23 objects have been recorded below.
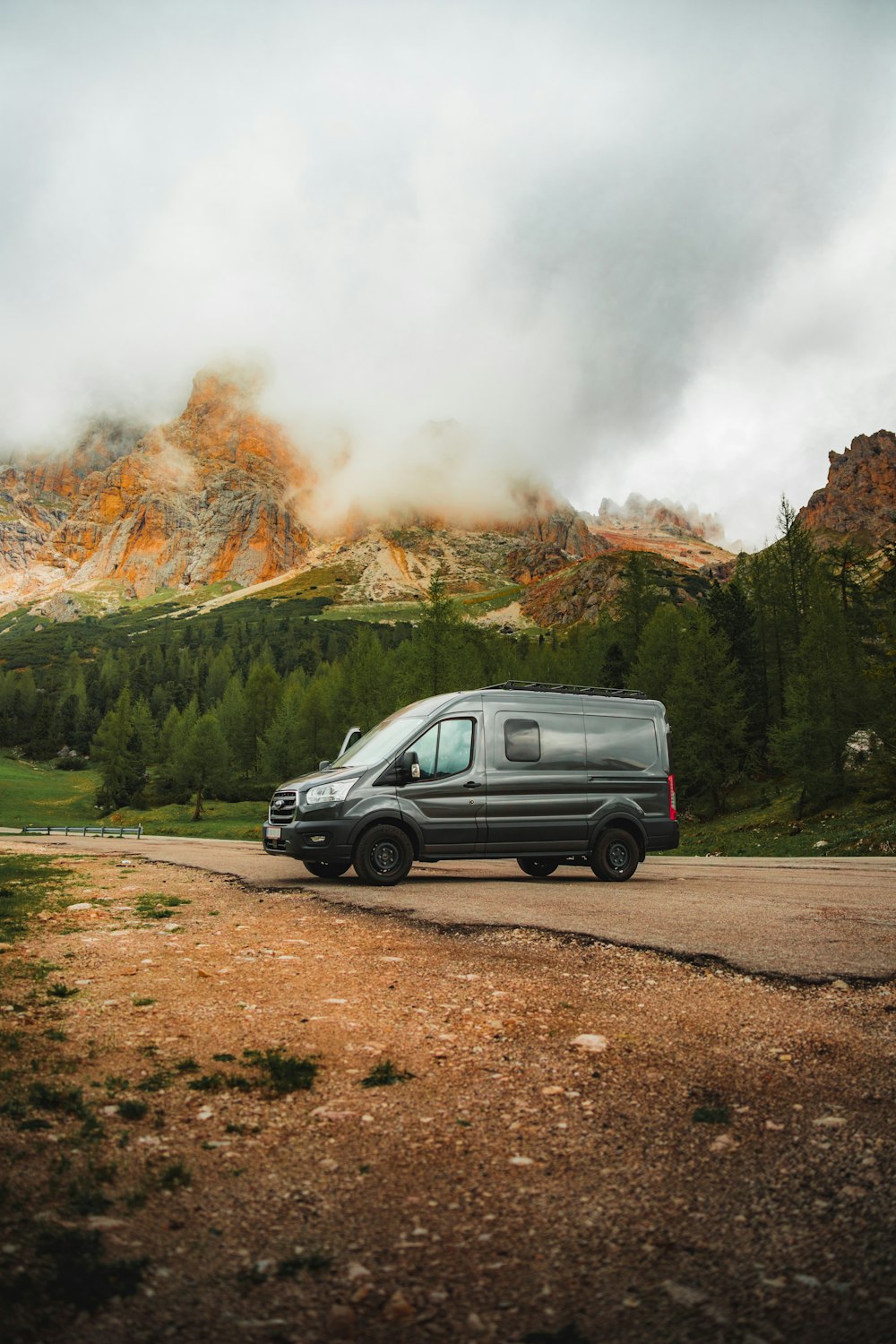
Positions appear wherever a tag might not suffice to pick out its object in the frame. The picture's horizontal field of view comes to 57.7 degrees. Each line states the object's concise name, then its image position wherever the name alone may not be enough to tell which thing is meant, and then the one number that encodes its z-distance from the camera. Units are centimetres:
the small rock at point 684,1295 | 221
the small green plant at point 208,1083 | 372
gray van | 1216
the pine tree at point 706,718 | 4409
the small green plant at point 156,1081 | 373
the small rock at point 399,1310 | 215
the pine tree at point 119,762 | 8206
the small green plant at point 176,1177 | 285
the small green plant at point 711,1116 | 343
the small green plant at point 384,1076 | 384
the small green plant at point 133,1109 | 342
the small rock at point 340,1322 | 208
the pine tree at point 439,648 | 4341
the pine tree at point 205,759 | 7338
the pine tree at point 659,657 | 5303
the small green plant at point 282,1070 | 377
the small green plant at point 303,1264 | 236
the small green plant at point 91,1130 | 320
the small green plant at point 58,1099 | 343
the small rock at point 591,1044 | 434
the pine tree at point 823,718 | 3631
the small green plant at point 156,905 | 913
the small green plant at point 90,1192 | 265
